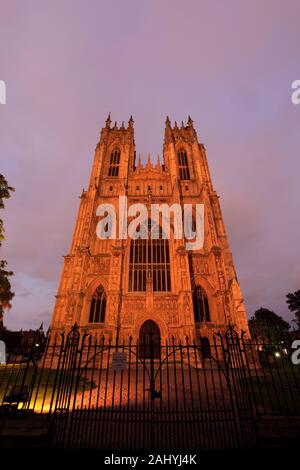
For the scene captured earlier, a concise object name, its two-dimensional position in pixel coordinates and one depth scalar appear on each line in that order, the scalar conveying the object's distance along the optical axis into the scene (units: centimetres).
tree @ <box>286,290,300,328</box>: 5003
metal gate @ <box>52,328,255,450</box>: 491
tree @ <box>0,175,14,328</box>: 1015
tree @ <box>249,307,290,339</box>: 5855
